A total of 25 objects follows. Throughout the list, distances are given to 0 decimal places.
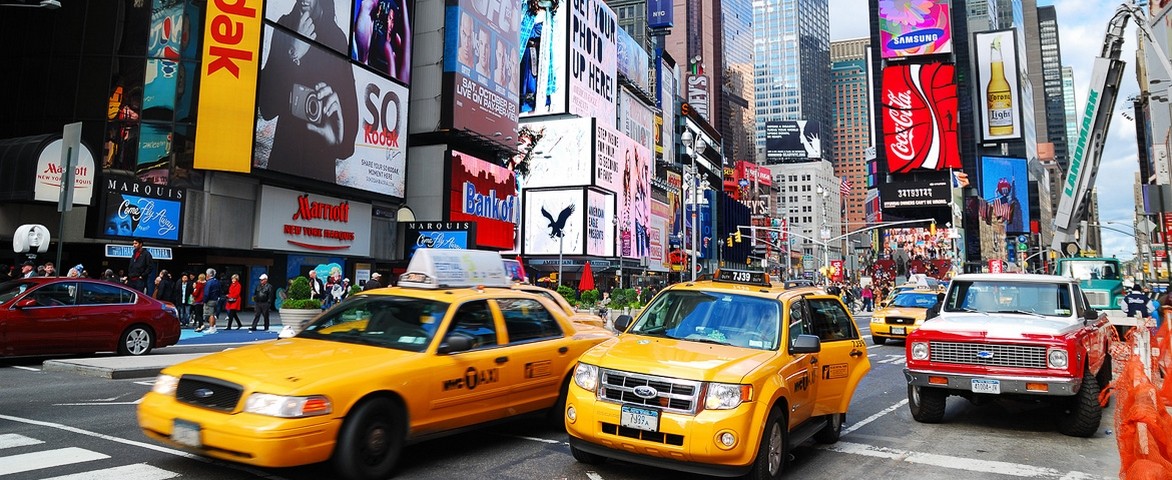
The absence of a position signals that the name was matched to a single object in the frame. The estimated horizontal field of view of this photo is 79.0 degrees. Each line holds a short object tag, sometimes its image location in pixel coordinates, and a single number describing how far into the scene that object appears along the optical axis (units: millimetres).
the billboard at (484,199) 44000
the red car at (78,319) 11125
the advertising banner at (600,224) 68625
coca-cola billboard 103062
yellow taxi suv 5324
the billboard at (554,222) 67688
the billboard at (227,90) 27203
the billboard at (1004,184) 127750
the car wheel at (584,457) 6070
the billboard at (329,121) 29359
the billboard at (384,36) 35219
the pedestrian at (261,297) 20000
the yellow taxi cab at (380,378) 5043
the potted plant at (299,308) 18109
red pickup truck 7895
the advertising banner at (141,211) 23969
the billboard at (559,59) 69125
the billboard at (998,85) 112125
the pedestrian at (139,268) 17781
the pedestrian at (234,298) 20156
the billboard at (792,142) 176000
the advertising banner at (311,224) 30359
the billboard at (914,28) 104375
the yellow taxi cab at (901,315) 17844
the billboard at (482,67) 43031
